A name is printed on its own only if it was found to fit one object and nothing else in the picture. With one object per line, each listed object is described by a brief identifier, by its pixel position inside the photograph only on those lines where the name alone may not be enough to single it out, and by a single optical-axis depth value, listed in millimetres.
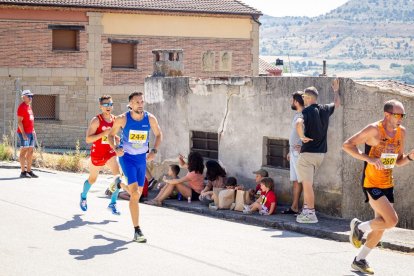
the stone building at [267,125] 13266
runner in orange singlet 9492
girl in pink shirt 15656
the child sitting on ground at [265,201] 13891
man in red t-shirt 18609
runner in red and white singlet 13539
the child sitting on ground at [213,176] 15429
